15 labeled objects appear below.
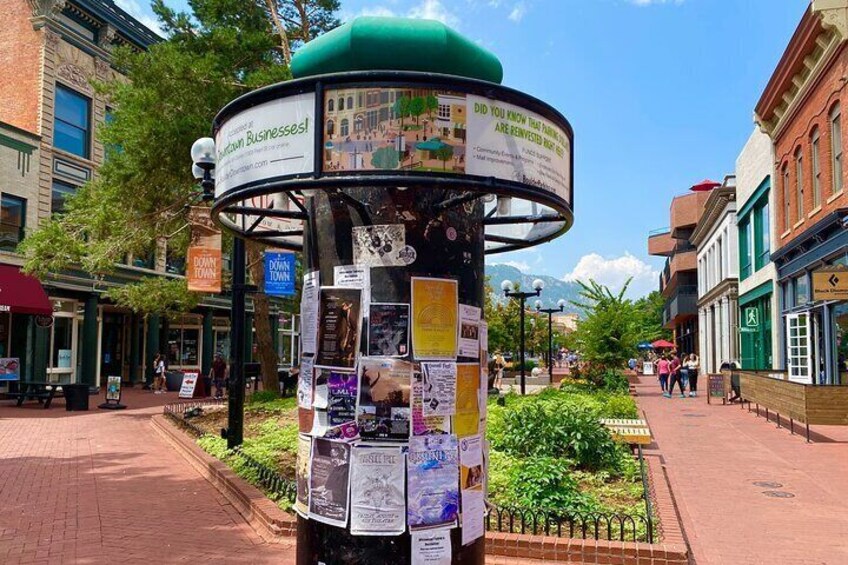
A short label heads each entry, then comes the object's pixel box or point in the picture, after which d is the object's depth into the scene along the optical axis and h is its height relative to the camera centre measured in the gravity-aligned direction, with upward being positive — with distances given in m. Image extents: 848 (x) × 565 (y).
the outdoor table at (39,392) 19.94 -1.74
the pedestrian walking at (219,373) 25.10 -1.45
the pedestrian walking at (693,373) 25.52 -1.26
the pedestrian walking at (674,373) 25.34 -1.27
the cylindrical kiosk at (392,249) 3.03 +0.42
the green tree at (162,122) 14.90 +4.43
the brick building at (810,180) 18.11 +4.74
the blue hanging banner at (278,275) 12.72 +1.05
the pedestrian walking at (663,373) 26.20 -1.31
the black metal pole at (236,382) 10.59 -0.73
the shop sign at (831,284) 16.03 +1.26
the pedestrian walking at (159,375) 27.30 -1.64
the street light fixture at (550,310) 27.49 +1.06
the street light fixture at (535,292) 22.14 +1.45
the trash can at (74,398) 19.50 -1.83
